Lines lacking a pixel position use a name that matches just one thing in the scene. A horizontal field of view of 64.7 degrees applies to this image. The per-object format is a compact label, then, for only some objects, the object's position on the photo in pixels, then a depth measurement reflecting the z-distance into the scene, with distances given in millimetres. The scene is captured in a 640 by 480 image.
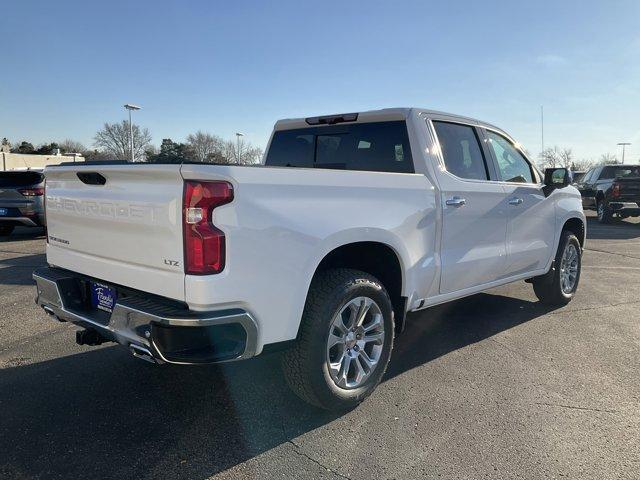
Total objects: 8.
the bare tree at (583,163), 68581
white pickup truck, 2492
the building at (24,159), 58688
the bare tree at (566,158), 62219
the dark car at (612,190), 15188
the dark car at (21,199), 11102
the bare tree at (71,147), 86662
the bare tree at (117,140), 69625
